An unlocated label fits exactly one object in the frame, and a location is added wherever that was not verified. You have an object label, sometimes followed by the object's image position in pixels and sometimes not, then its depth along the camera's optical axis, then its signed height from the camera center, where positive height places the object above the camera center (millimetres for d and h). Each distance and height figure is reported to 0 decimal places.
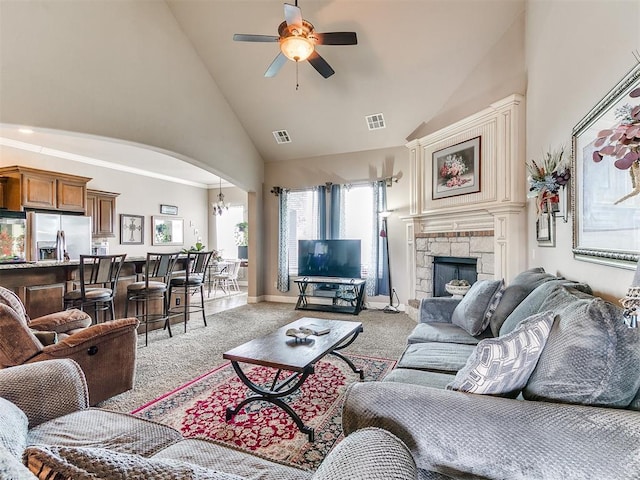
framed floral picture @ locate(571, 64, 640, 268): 1484 +273
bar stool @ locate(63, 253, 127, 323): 3519 -521
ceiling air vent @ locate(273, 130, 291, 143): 6170 +1975
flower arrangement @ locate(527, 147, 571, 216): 2572 +497
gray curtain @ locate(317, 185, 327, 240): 6332 +580
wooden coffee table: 2098 -781
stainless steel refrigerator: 5523 +86
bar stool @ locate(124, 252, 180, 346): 4145 -619
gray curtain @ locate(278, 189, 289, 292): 6684 -79
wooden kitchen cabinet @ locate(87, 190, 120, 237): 6730 +606
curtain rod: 5808 +1056
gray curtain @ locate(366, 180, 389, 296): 5871 -234
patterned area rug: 2014 -1250
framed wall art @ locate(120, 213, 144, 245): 7545 +264
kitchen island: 3262 -433
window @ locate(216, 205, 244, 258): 9656 +273
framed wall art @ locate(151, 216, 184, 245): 8281 +251
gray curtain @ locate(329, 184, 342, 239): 6246 +570
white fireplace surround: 3852 +508
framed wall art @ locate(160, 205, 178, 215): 8477 +807
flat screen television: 5895 -334
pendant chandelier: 8516 +884
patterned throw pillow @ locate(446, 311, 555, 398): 1278 -485
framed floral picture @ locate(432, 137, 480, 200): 4277 +963
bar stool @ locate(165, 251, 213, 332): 4629 -554
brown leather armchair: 2000 -729
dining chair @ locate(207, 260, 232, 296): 8097 -882
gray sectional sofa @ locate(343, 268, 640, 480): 967 -578
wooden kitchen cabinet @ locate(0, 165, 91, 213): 5371 +886
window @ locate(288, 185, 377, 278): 6148 +470
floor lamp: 5730 -127
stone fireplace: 4234 -180
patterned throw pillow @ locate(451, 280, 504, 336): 2596 -549
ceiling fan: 3201 +2058
